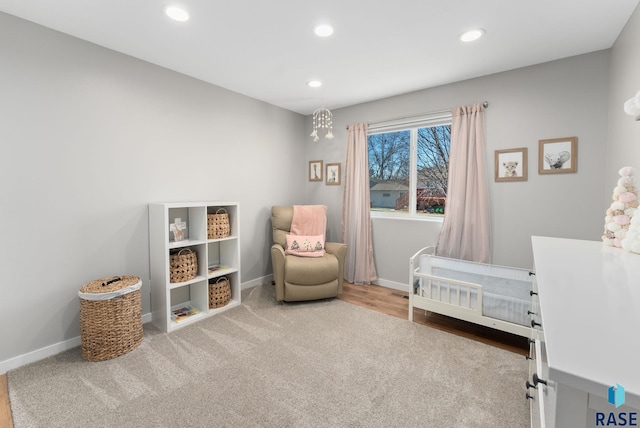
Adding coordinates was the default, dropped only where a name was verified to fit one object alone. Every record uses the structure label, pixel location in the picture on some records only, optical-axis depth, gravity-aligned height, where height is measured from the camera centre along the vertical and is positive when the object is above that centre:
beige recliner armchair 3.05 -0.81
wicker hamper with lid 2.07 -0.89
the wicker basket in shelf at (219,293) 2.92 -0.96
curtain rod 2.87 +1.06
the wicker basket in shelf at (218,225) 2.93 -0.24
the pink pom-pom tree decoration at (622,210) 1.52 -0.03
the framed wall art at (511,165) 2.71 +0.39
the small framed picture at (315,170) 4.26 +0.51
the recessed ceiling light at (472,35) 2.07 +1.30
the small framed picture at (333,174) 4.07 +0.44
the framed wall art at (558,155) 2.47 +0.45
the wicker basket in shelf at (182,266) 2.65 -0.62
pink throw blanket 3.67 -0.24
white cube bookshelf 2.52 -0.59
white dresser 0.46 -0.27
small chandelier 4.08 +1.25
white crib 2.23 -0.77
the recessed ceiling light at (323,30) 2.03 +1.30
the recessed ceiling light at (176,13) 1.85 +1.30
